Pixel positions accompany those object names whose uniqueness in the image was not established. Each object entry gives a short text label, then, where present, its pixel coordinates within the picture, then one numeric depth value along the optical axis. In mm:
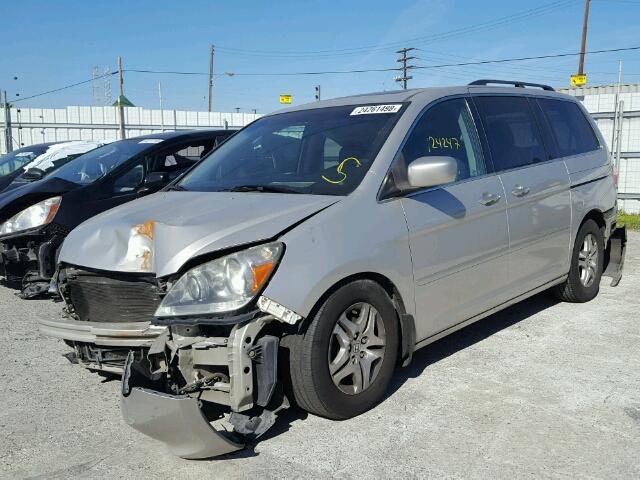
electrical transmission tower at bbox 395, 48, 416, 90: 43531
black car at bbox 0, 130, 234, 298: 6227
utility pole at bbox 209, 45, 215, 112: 43562
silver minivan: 3012
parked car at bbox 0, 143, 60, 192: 11773
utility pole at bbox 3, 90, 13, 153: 22125
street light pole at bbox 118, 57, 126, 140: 24633
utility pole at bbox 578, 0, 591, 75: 34969
